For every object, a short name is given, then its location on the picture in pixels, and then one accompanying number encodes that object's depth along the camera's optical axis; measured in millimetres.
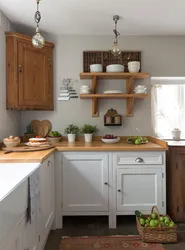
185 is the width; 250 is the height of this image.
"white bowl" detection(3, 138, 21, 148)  2369
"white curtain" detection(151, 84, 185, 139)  3203
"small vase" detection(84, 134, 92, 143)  2859
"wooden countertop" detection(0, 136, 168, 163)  1862
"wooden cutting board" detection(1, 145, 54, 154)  2238
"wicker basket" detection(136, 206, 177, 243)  2160
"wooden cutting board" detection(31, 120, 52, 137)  3006
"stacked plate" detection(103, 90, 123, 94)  2738
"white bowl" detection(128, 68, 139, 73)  2740
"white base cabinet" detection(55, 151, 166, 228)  2443
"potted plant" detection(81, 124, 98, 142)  2863
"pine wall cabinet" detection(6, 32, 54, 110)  2582
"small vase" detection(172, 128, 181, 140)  3102
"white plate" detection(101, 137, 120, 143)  2719
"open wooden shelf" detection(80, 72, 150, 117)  2717
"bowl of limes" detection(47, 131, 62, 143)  2832
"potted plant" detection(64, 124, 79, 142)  2861
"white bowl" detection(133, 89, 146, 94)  2812
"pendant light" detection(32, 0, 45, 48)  1883
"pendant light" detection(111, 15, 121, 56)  2389
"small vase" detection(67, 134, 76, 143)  2857
